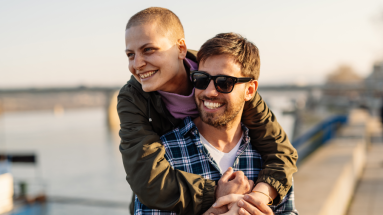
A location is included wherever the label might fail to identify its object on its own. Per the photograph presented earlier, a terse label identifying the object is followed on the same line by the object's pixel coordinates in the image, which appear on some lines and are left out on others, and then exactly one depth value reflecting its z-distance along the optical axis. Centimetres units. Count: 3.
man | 170
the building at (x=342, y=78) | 5295
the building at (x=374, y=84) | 4224
